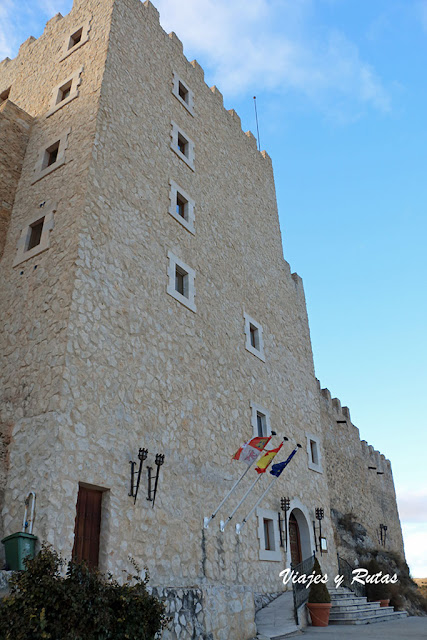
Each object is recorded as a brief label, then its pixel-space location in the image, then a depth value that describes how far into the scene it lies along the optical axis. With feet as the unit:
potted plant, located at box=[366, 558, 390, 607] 48.70
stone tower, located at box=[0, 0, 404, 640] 26.94
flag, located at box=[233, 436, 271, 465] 34.19
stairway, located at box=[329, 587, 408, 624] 39.36
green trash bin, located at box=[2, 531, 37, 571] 22.41
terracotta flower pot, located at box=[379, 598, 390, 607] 48.15
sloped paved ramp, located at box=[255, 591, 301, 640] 30.83
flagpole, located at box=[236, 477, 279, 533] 37.15
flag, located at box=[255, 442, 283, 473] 36.90
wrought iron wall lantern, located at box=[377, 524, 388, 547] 73.87
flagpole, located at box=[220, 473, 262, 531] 35.39
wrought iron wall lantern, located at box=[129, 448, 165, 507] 28.48
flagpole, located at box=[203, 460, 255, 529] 33.66
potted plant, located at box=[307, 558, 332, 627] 36.29
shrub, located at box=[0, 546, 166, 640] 16.69
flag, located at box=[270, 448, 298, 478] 39.38
